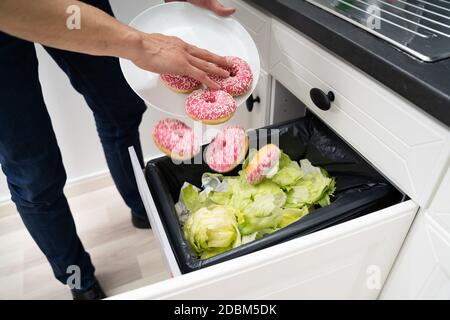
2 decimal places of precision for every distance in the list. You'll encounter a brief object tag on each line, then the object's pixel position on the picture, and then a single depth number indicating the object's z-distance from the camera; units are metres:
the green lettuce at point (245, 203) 0.65
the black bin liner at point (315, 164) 0.57
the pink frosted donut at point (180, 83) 0.69
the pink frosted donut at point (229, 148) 0.66
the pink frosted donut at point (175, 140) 0.64
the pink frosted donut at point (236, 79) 0.68
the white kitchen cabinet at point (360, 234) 0.48
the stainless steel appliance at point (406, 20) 0.53
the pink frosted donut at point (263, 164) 0.71
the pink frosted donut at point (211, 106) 0.63
